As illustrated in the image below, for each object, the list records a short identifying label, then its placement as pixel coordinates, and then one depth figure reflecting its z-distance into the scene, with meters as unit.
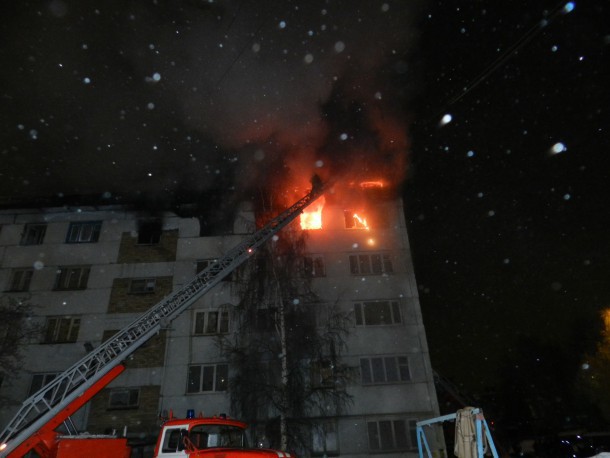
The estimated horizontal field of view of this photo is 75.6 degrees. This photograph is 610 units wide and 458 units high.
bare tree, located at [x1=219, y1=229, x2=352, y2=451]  15.13
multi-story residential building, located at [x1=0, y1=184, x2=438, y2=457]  16.89
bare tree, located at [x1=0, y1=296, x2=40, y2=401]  17.19
